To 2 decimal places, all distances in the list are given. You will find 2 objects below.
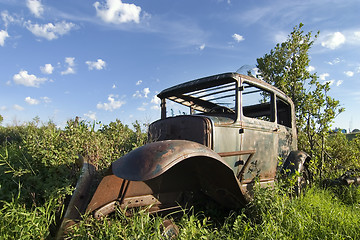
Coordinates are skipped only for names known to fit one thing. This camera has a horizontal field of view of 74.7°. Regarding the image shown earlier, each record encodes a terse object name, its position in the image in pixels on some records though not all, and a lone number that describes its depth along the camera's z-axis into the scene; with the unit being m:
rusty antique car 2.07
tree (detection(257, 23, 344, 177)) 5.69
